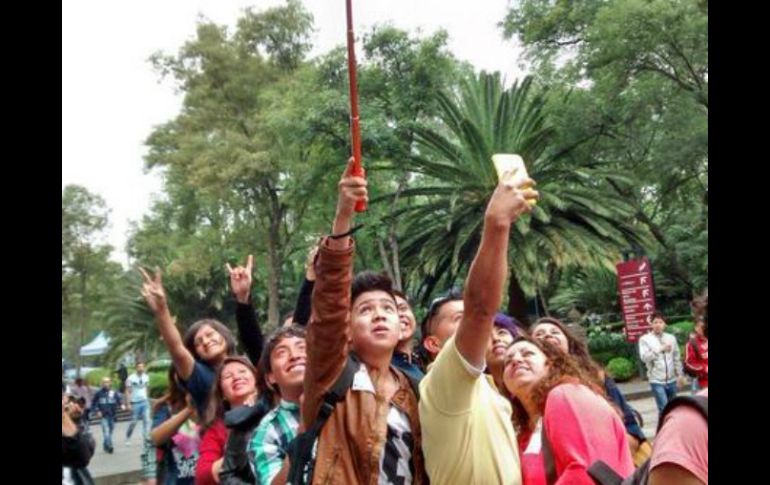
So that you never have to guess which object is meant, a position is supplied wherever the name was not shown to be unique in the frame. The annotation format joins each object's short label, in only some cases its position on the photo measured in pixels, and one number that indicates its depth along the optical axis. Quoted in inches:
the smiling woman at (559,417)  91.9
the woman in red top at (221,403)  151.1
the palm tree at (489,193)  871.1
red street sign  572.1
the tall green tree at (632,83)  722.2
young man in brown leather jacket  93.2
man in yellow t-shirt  83.8
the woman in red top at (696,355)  262.7
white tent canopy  1650.1
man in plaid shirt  121.3
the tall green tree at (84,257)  1288.1
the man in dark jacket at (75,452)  134.4
